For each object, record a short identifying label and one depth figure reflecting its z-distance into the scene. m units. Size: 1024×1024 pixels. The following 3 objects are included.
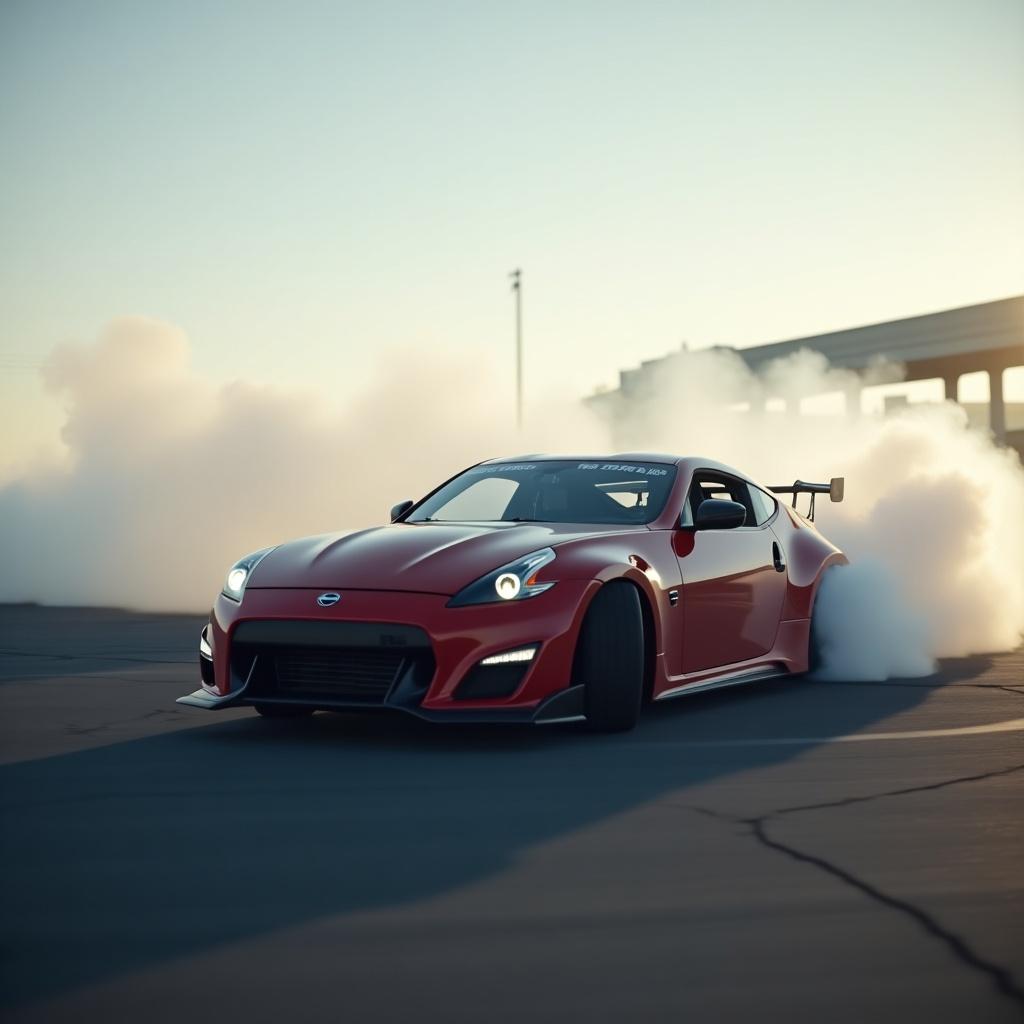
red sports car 6.79
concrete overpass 43.06
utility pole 61.79
